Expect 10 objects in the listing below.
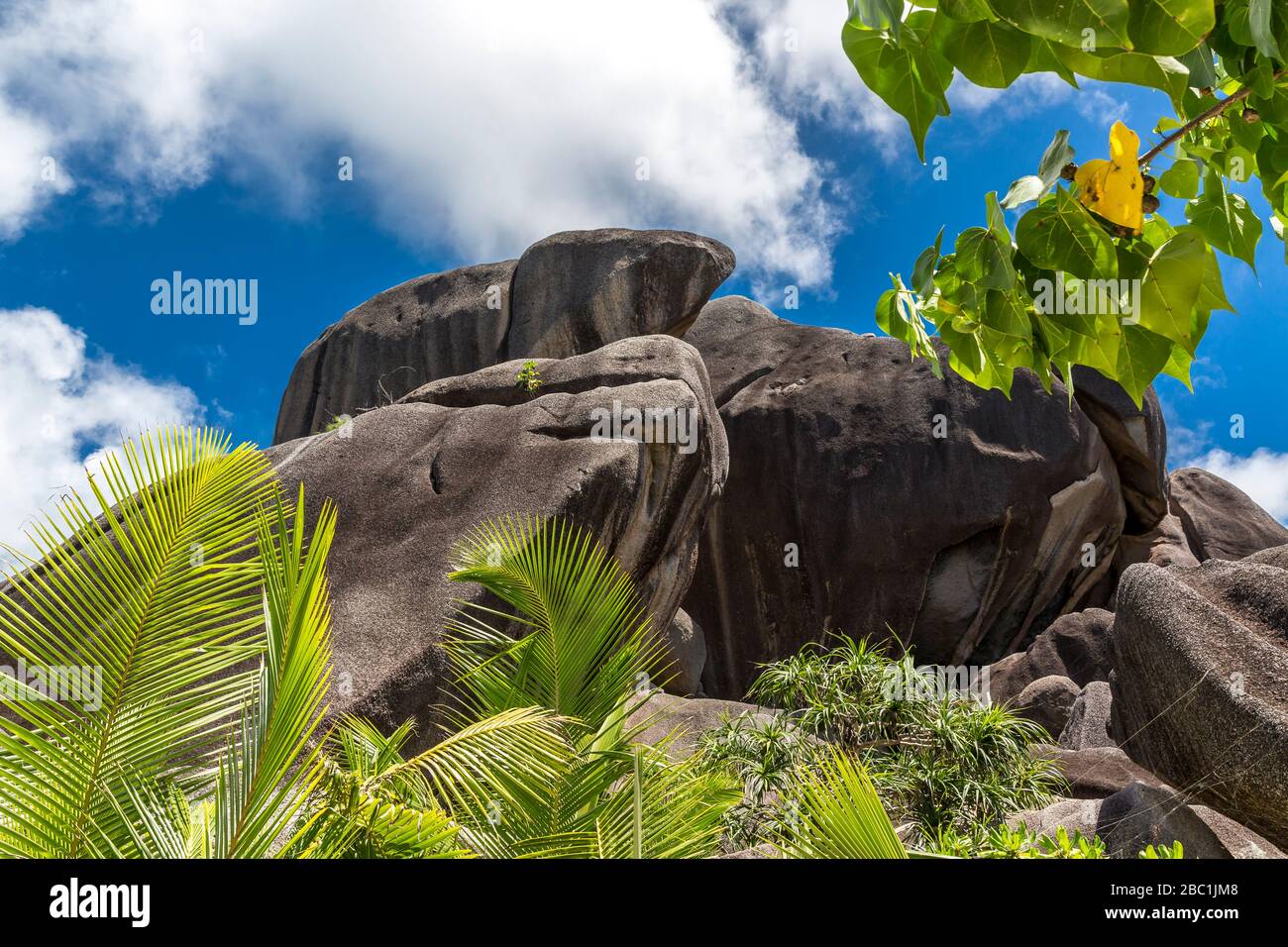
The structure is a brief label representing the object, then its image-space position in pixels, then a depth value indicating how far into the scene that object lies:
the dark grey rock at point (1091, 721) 10.79
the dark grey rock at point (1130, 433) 16.00
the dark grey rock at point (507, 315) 15.06
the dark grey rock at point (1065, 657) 14.02
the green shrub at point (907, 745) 7.04
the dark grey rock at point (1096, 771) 7.71
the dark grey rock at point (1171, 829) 4.53
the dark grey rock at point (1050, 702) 12.49
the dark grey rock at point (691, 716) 8.96
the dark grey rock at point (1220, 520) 20.75
